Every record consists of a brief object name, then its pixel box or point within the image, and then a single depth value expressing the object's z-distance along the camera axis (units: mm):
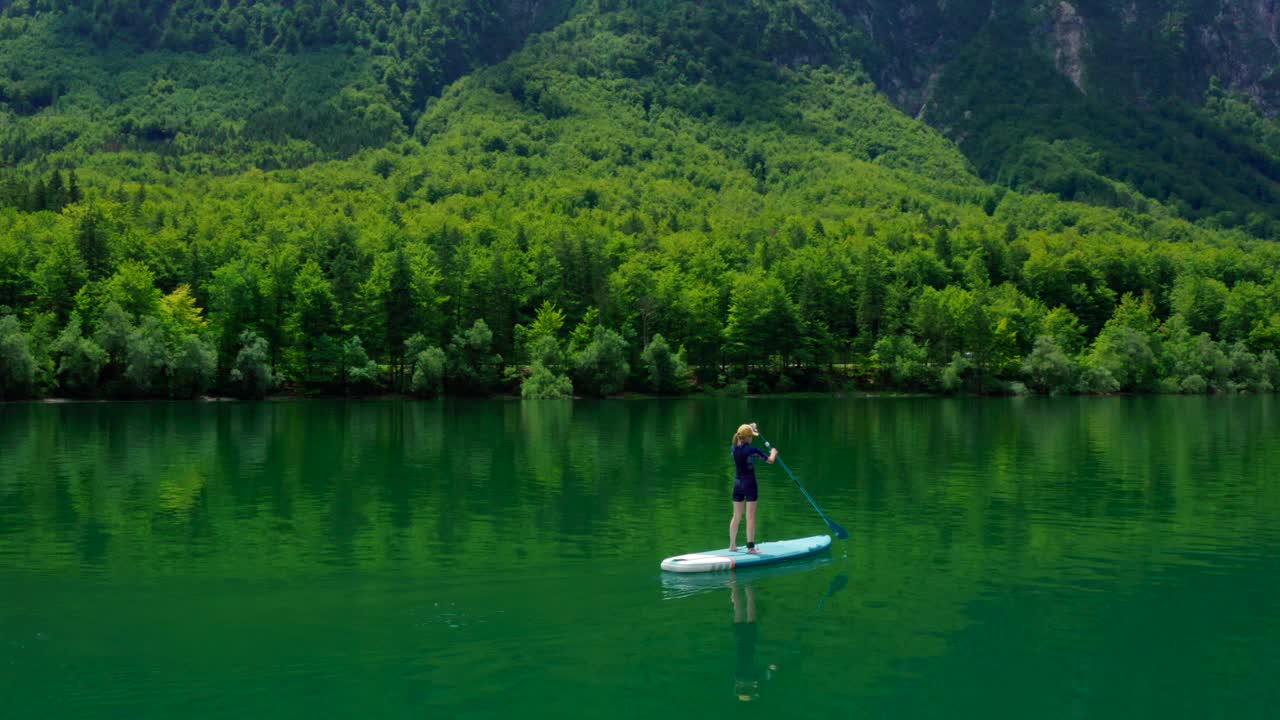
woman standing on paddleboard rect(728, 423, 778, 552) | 27562
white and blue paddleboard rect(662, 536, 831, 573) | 26500
